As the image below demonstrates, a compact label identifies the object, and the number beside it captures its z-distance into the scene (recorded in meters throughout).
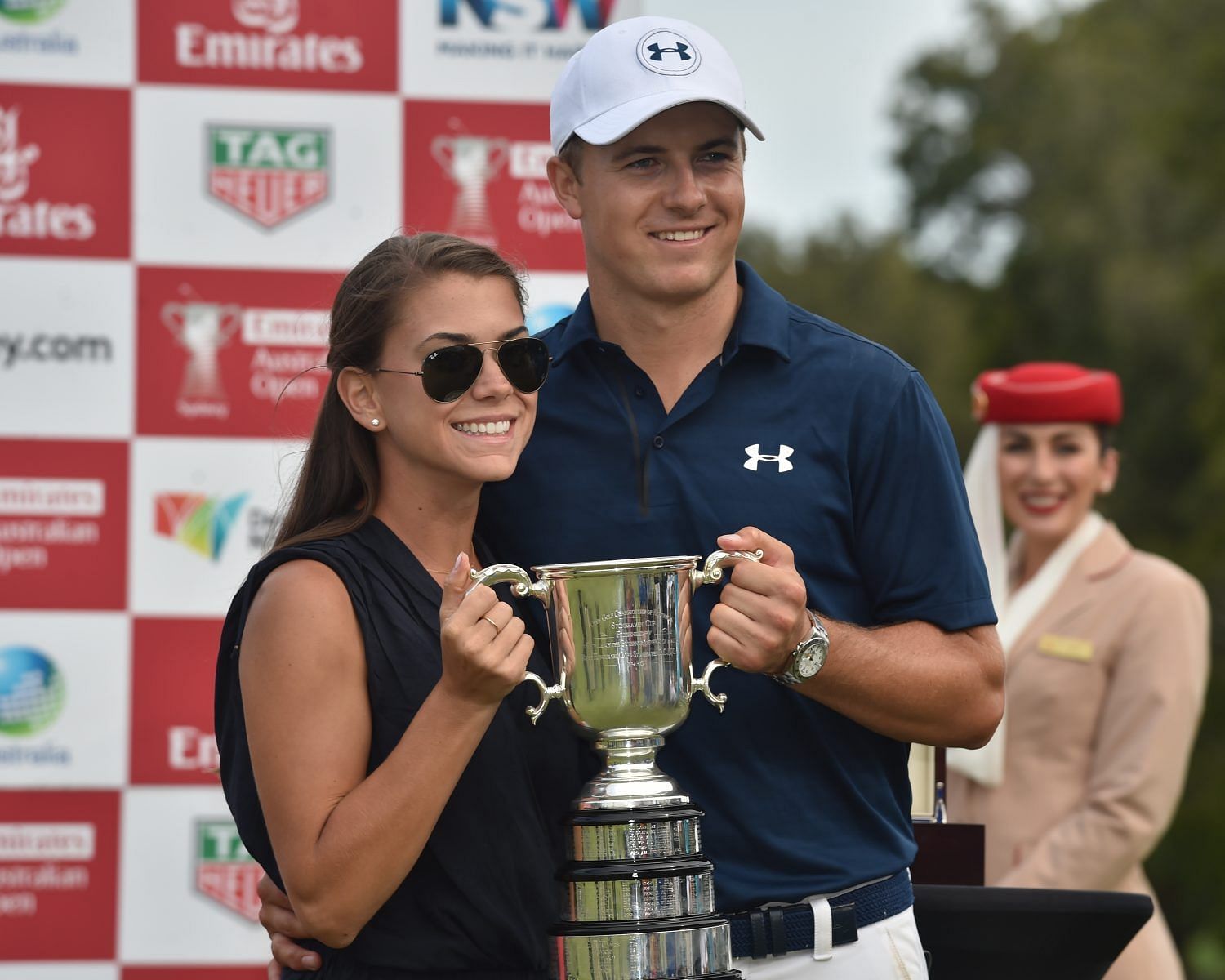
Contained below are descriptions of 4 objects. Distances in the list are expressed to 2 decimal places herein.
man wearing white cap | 5.84
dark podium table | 6.36
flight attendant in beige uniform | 10.07
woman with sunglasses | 5.12
